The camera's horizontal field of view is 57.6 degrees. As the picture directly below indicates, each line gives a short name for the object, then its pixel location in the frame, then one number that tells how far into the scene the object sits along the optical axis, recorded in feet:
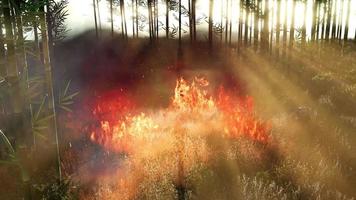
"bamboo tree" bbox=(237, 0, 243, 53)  85.31
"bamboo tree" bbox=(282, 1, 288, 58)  83.56
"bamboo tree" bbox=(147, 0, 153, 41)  93.03
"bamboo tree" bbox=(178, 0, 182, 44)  86.64
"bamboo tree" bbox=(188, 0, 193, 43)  88.19
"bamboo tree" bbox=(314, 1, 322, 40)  94.81
